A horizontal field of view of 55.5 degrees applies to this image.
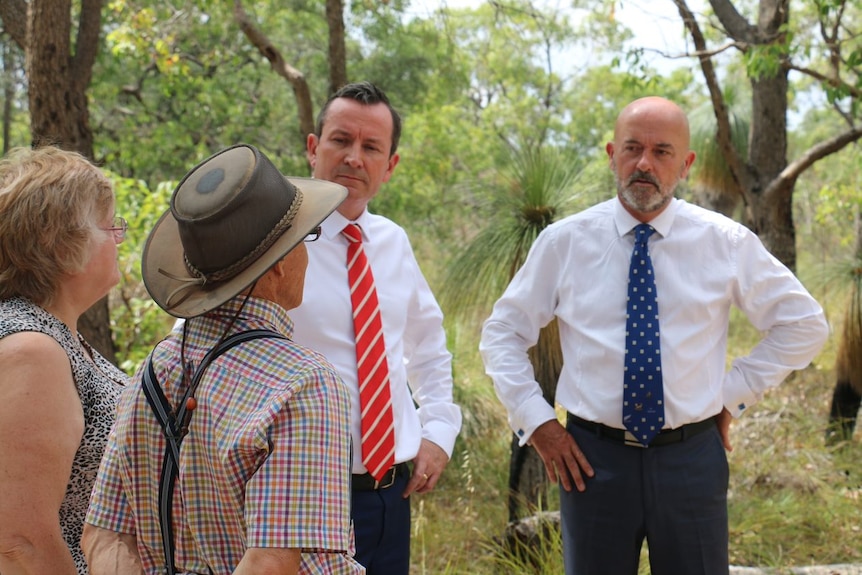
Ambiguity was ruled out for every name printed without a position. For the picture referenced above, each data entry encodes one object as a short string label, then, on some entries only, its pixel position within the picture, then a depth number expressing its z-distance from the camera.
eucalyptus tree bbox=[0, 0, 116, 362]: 3.87
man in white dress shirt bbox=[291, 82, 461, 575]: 2.21
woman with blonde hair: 1.61
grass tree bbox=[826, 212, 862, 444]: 5.76
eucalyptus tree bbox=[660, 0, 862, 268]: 4.82
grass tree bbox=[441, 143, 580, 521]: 4.51
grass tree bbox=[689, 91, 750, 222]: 9.09
